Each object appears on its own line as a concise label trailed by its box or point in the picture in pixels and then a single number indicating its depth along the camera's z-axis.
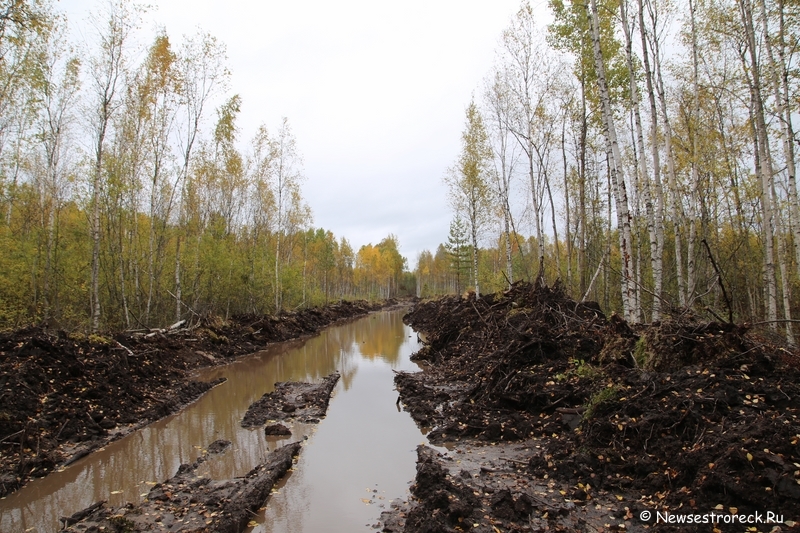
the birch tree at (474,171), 24.56
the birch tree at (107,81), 14.03
